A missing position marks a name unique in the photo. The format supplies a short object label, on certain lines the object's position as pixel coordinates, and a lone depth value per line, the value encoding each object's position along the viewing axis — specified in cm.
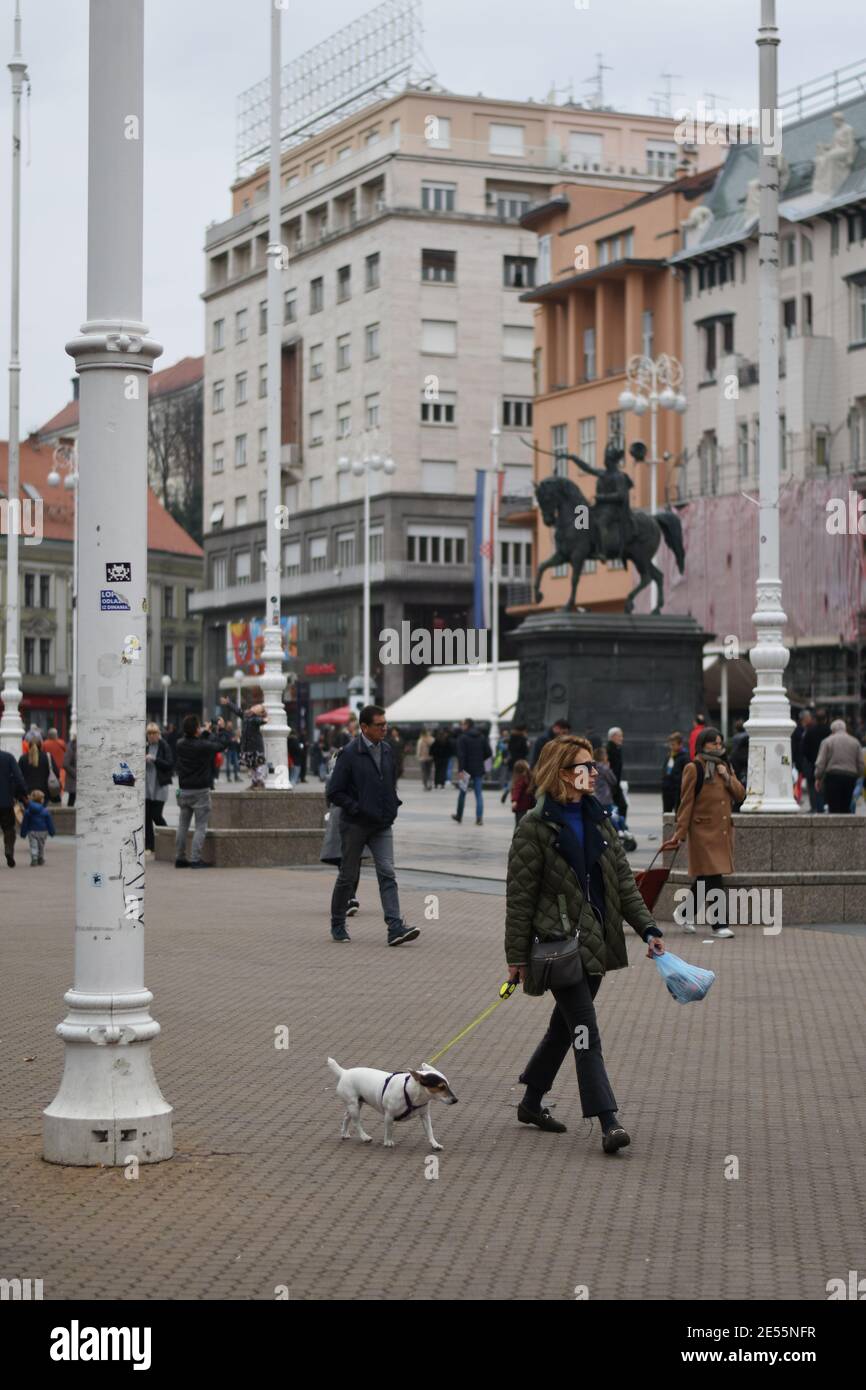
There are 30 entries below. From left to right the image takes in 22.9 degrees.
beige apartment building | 8500
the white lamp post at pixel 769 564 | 1823
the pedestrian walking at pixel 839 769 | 2889
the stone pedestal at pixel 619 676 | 4191
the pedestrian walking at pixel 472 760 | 3519
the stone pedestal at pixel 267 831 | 2512
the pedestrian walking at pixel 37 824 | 2584
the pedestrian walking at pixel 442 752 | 5503
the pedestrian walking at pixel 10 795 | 2462
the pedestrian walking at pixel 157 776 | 2892
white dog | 848
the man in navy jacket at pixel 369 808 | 1608
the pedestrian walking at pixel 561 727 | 1703
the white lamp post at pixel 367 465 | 6450
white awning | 6544
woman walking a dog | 857
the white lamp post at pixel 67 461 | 5365
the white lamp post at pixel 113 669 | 794
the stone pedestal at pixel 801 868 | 1764
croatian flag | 6612
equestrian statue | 4194
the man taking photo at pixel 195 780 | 2428
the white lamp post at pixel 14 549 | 3503
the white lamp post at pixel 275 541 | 2583
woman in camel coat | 1677
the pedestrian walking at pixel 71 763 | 3550
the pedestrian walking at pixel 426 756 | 5712
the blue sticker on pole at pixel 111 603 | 803
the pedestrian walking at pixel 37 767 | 3086
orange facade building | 7006
